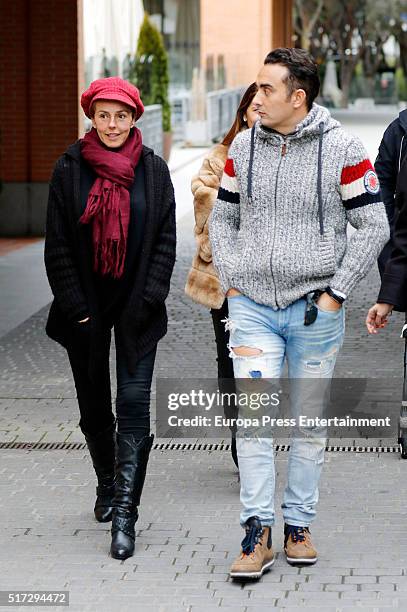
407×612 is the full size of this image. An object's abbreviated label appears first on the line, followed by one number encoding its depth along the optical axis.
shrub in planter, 25.11
